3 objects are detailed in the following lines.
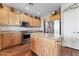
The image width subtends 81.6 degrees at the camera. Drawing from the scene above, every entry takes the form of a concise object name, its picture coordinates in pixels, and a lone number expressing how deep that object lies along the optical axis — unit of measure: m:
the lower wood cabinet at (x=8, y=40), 1.27
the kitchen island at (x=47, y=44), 0.70
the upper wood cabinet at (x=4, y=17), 1.22
